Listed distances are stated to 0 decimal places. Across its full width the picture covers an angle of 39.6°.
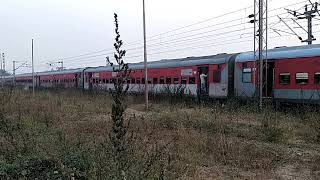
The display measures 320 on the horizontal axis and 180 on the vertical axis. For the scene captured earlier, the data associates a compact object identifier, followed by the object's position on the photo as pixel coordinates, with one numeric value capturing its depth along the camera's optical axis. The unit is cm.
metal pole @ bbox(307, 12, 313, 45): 3359
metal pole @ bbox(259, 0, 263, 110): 1916
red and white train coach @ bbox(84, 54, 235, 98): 2423
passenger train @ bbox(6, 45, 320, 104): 1886
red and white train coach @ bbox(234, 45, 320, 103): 1852
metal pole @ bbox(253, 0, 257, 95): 2181
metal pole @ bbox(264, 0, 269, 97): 2116
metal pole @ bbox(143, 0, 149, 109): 2262
